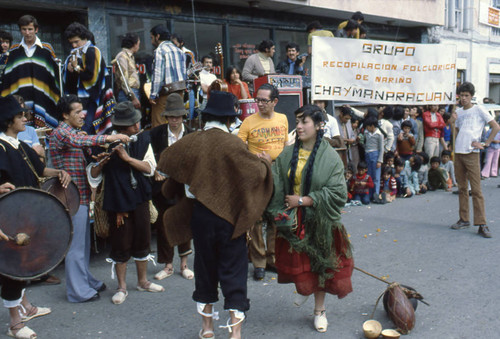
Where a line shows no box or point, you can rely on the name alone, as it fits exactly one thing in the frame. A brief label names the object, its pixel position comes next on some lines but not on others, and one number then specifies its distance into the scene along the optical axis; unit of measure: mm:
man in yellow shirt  5691
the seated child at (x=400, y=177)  10826
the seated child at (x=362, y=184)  9906
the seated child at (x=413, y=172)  11125
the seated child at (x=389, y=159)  10770
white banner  8703
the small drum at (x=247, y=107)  7552
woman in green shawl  4184
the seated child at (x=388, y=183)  10500
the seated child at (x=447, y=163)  11930
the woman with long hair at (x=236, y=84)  8398
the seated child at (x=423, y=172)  11344
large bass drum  3863
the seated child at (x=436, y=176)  11548
